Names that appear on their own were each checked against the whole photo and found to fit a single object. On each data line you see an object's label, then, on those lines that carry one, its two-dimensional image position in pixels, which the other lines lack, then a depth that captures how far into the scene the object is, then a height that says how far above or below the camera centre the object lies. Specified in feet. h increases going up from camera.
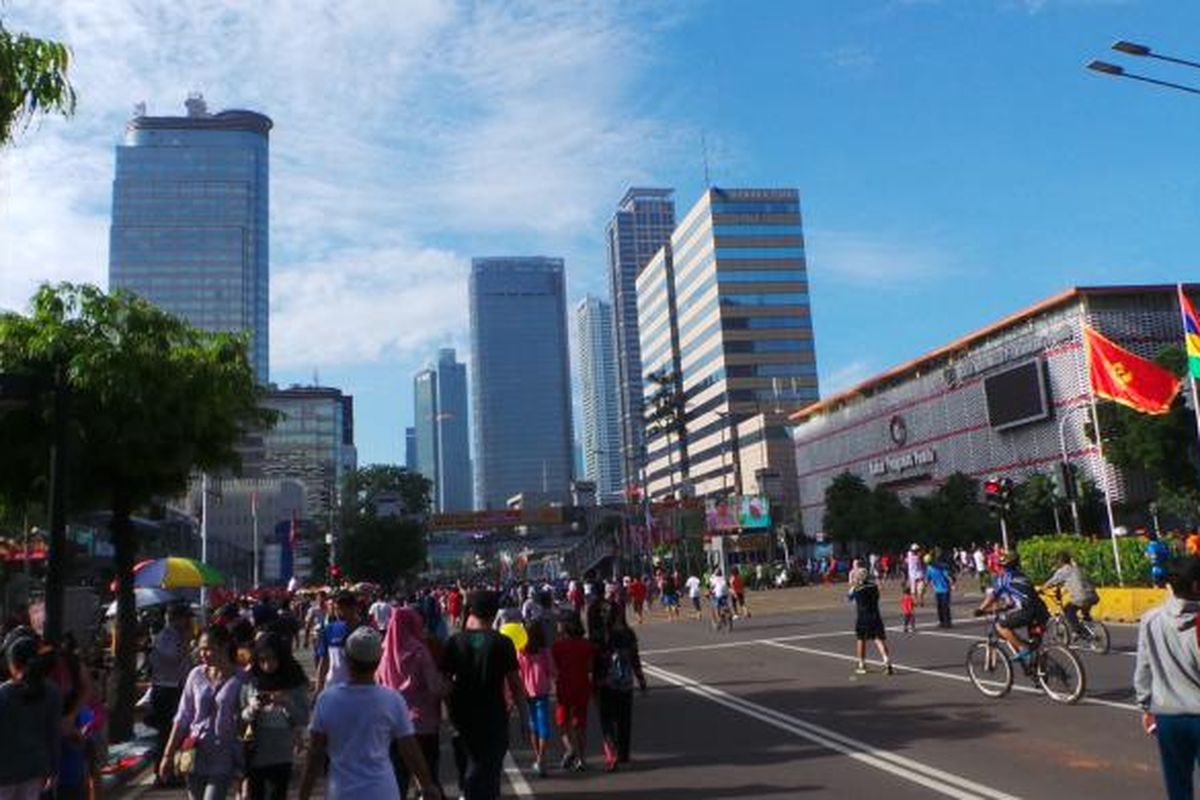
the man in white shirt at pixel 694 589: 122.01 -1.83
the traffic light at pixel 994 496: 92.17 +4.82
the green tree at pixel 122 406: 43.09 +8.27
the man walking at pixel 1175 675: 19.02 -2.40
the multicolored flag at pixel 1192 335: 77.46 +14.71
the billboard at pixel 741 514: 241.96 +12.43
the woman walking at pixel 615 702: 34.76 -3.99
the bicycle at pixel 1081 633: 54.88 -4.48
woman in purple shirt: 22.97 -2.56
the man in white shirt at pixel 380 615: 44.72 -0.90
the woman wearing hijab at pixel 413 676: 27.07 -2.12
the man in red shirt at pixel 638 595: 123.03 -2.13
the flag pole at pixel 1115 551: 81.76 -0.44
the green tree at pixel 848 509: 217.77 +11.12
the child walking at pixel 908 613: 78.07 -3.88
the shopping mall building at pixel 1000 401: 188.85 +32.33
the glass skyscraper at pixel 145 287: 649.20 +192.08
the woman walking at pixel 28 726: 20.26 -2.07
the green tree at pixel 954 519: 197.57 +6.71
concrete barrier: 72.69 -4.03
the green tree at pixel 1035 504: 180.55 +7.66
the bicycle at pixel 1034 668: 40.73 -4.60
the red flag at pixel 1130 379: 88.28 +13.43
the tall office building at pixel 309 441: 547.90 +86.11
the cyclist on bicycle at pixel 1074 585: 53.78 -1.81
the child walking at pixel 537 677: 35.45 -3.08
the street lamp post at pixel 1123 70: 55.06 +24.82
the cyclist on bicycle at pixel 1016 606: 43.88 -2.24
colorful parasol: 65.72 +2.00
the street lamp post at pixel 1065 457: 85.61 +14.75
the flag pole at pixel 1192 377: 79.25 +12.05
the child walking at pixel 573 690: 34.86 -3.50
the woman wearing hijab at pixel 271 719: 23.04 -2.56
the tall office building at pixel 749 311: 397.39 +94.56
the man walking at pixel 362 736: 16.61 -2.18
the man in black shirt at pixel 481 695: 24.32 -2.48
